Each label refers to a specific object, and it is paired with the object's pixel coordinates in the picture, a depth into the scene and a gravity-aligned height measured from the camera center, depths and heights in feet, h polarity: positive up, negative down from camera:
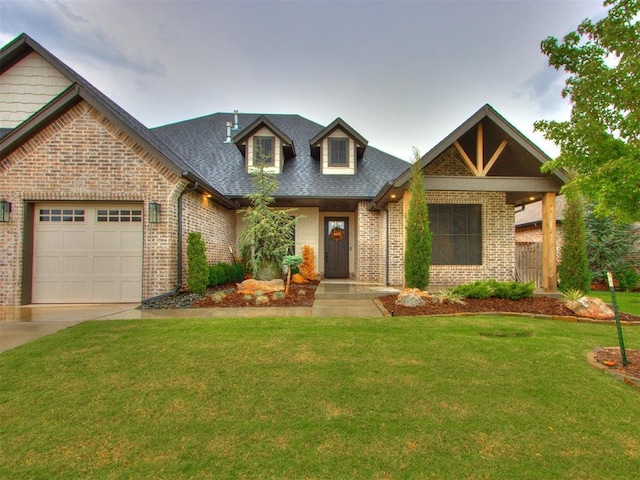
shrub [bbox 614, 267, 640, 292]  38.24 -3.84
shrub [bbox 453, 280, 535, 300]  23.58 -3.17
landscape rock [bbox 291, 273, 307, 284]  36.06 -3.56
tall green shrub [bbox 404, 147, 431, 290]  25.53 +0.68
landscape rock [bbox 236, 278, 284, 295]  28.09 -3.56
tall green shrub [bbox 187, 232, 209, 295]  26.13 -1.34
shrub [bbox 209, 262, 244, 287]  30.73 -2.73
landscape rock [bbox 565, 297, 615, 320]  19.52 -3.86
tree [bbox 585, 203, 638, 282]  41.11 +0.48
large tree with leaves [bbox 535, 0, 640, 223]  13.62 +6.78
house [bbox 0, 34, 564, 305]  25.30 +4.71
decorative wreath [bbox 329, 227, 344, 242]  43.52 +1.98
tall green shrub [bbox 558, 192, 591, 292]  26.23 -0.20
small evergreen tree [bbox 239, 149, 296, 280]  32.81 +1.39
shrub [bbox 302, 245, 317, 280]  39.27 -2.02
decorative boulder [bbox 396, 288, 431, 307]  22.07 -3.59
